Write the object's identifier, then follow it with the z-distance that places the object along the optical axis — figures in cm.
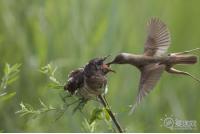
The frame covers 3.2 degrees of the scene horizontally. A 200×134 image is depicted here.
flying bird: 640
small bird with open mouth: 629
